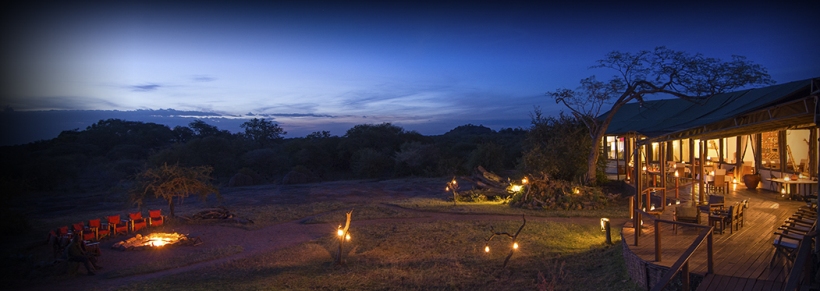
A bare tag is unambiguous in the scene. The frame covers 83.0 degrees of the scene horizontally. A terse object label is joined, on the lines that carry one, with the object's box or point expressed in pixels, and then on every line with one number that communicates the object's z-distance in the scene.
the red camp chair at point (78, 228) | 12.63
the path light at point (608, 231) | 11.25
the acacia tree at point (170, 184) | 15.30
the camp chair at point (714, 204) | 9.06
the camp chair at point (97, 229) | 13.18
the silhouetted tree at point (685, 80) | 19.50
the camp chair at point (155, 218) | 15.02
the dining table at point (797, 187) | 11.75
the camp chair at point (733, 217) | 8.45
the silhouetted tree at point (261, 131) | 57.03
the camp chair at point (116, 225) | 13.78
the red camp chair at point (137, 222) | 14.40
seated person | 9.96
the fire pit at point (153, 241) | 12.35
